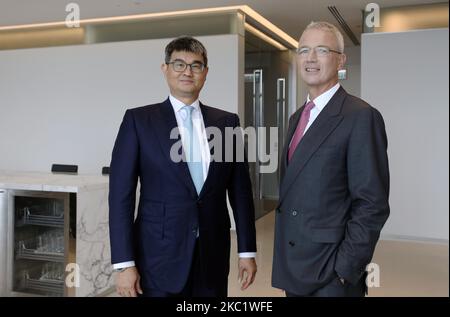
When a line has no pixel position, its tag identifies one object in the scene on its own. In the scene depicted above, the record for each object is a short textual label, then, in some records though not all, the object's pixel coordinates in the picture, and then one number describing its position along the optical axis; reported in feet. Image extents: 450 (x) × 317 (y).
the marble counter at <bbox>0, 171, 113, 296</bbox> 9.88
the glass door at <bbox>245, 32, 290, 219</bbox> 17.93
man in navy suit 5.22
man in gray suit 4.24
